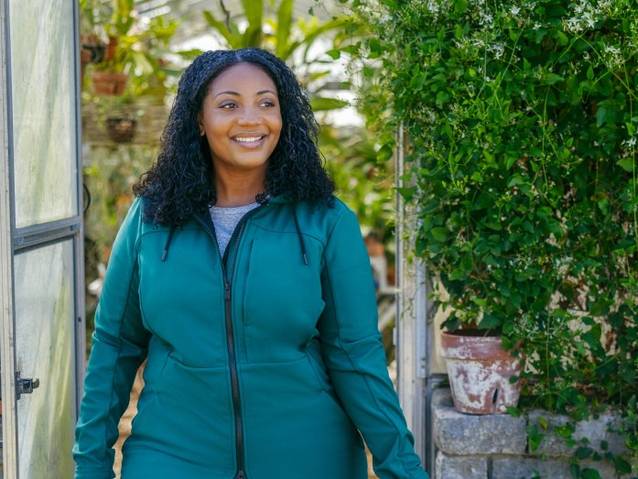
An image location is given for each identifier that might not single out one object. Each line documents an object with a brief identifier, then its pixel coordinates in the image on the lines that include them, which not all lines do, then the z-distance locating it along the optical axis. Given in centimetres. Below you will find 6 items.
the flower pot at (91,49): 612
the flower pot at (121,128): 618
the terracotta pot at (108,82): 629
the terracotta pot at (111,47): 643
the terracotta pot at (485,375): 277
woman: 193
